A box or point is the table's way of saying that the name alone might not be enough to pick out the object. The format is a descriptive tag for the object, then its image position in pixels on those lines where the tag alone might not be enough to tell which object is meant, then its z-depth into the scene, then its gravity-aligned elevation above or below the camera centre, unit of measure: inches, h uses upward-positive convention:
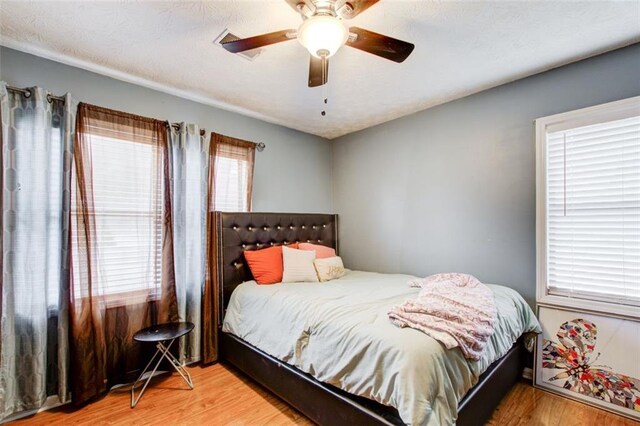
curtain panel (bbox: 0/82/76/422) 74.1 -9.8
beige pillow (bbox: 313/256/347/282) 114.0 -23.1
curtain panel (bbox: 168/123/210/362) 102.7 -3.3
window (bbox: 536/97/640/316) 79.1 +0.8
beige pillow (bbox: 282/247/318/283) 108.1 -21.1
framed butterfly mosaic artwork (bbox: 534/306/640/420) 77.0 -42.0
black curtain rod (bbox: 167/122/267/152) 129.6 +29.1
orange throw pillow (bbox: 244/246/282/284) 107.0 -20.2
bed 53.4 -31.9
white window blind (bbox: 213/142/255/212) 114.7 +13.9
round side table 83.5 -37.0
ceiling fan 53.0 +34.3
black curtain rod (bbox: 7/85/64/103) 76.1 +31.7
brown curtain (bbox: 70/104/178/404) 82.7 -10.6
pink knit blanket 57.6 -22.8
